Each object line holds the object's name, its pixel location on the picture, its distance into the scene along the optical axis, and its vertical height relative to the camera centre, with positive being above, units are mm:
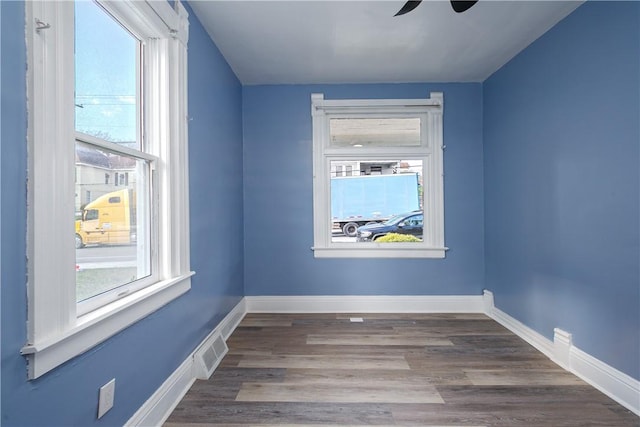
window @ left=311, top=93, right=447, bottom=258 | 3293 +408
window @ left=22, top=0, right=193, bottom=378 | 961 +203
